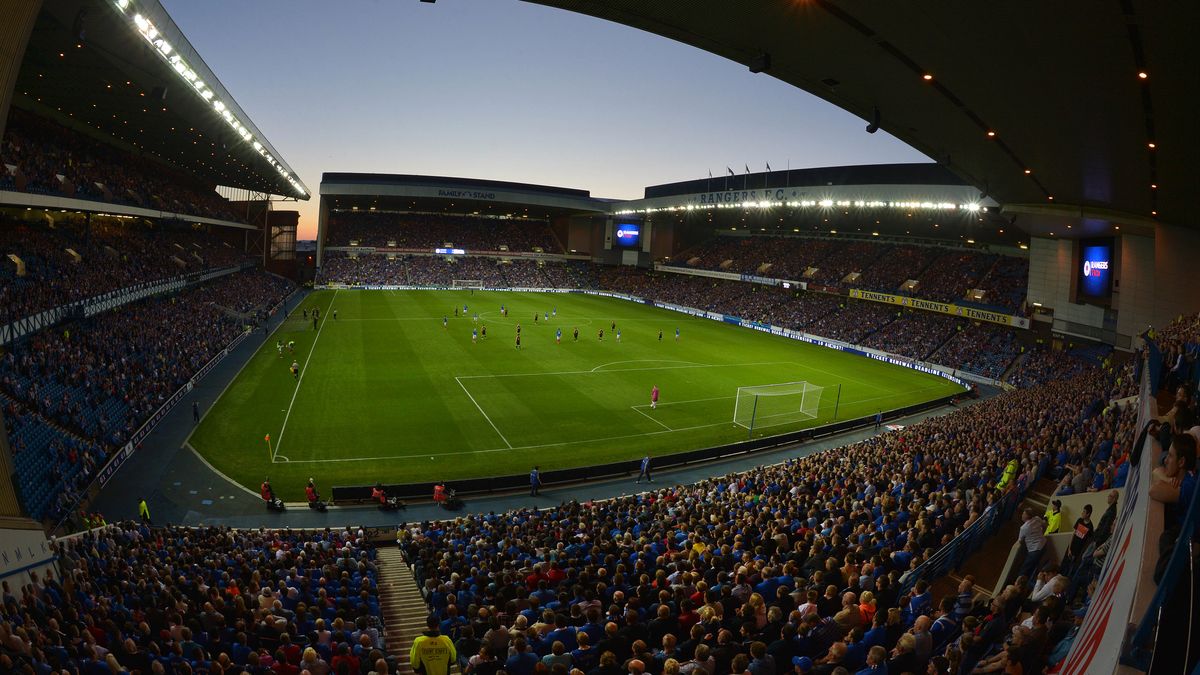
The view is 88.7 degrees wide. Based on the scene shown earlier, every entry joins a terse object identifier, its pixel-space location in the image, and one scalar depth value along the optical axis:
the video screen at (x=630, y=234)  91.81
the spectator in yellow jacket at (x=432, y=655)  6.59
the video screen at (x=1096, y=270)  31.80
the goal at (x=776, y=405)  30.78
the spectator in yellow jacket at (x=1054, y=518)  9.88
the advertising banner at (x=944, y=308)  46.03
